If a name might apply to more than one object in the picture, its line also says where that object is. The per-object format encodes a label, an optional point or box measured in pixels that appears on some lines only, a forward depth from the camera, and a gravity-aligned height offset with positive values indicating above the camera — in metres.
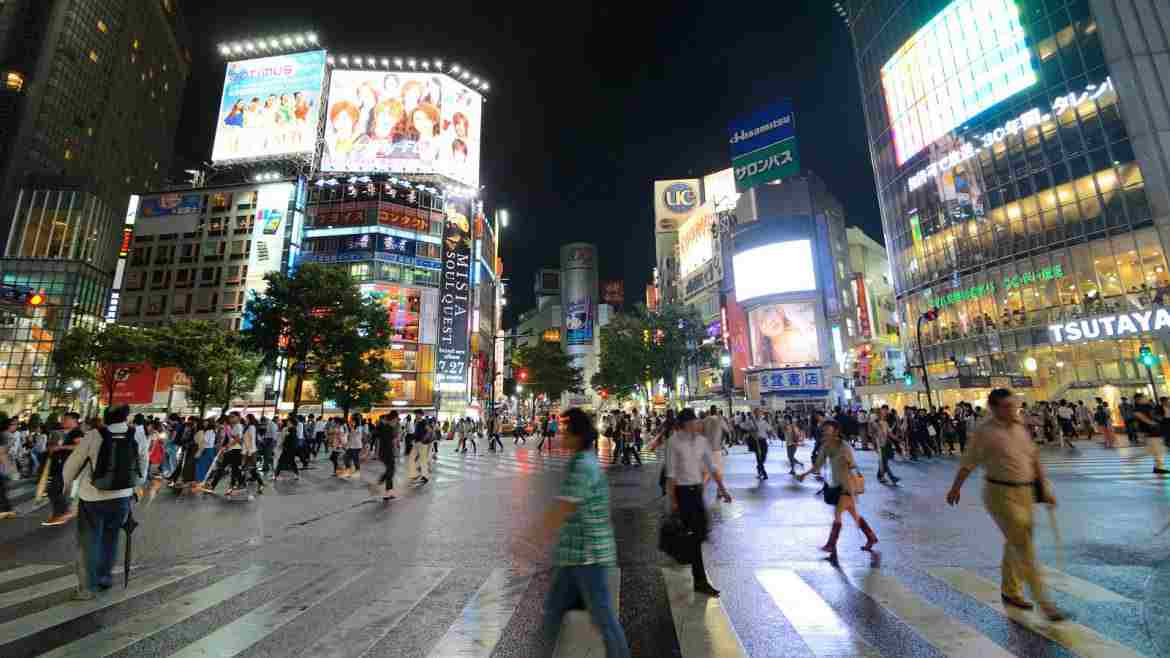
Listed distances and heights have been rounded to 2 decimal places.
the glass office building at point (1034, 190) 29.67 +14.51
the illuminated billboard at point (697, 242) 71.69 +25.46
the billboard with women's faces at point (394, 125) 56.62 +32.99
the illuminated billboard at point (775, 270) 51.53 +14.68
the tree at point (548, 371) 69.06 +6.72
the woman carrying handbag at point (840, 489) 6.39 -0.95
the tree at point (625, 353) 50.97 +6.53
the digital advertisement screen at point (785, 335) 51.31 +7.99
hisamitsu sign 41.59 +22.05
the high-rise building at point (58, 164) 56.88 +32.13
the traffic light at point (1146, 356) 19.74 +1.92
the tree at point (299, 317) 28.33 +6.02
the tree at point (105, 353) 36.12 +5.54
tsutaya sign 27.77 +4.54
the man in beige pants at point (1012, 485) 4.35 -0.66
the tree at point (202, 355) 35.78 +5.13
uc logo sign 89.25 +37.31
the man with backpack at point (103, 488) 5.50 -0.61
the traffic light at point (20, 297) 18.12 +5.23
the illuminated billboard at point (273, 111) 54.94 +33.47
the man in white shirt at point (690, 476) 5.59 -0.65
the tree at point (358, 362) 29.36 +3.77
